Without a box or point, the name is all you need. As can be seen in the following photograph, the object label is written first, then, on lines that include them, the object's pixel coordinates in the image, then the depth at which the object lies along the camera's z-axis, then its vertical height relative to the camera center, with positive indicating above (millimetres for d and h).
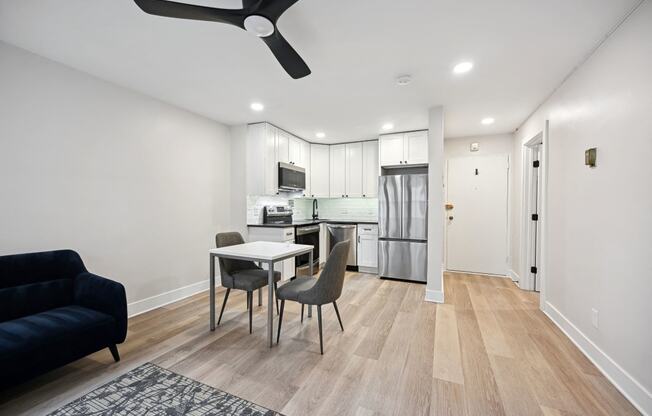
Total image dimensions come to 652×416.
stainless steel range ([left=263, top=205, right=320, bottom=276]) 4463 -443
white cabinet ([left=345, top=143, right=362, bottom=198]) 5203 +677
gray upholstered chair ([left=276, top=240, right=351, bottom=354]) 2213 -710
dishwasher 4898 -553
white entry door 4562 -169
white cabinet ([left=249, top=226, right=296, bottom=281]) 4094 -501
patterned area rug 1563 -1206
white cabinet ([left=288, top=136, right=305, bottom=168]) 4730 +966
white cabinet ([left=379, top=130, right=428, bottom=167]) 4395 +946
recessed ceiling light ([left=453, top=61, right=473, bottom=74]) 2353 +1235
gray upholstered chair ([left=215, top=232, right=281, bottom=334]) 2576 -715
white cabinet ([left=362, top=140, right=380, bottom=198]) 5082 +680
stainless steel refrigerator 4199 -349
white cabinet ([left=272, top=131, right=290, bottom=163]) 4391 +984
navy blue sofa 1593 -784
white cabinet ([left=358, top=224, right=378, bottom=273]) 4785 -768
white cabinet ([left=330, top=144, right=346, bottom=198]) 5332 +670
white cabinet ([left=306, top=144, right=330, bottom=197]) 5445 +747
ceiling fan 1366 +1019
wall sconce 2104 +382
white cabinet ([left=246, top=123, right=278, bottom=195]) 4082 +714
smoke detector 2574 +1220
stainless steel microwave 4387 +475
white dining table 2260 -442
